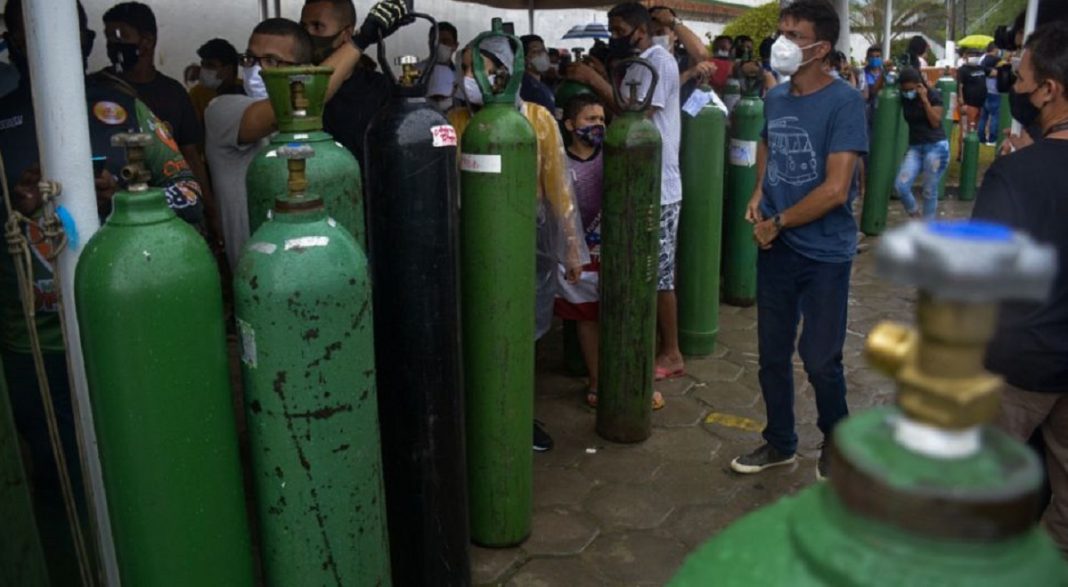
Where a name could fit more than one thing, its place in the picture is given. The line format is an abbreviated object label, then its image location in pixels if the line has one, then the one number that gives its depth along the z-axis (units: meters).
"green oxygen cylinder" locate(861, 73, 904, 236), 7.71
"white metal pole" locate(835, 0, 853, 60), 6.66
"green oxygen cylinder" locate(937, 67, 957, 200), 9.28
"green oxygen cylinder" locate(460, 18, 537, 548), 2.81
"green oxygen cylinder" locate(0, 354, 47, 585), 1.88
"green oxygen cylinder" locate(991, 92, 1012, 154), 10.57
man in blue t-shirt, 3.13
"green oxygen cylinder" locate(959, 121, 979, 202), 9.43
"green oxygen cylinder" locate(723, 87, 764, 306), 5.29
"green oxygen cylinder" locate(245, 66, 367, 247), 2.25
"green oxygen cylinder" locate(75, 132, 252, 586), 1.73
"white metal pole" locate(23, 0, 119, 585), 1.89
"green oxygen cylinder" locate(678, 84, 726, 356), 4.88
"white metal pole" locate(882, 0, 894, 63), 9.87
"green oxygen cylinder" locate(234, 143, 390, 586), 1.86
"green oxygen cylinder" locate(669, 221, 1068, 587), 0.58
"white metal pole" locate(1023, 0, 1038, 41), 4.39
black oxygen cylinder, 2.46
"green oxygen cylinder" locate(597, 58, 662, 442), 3.61
